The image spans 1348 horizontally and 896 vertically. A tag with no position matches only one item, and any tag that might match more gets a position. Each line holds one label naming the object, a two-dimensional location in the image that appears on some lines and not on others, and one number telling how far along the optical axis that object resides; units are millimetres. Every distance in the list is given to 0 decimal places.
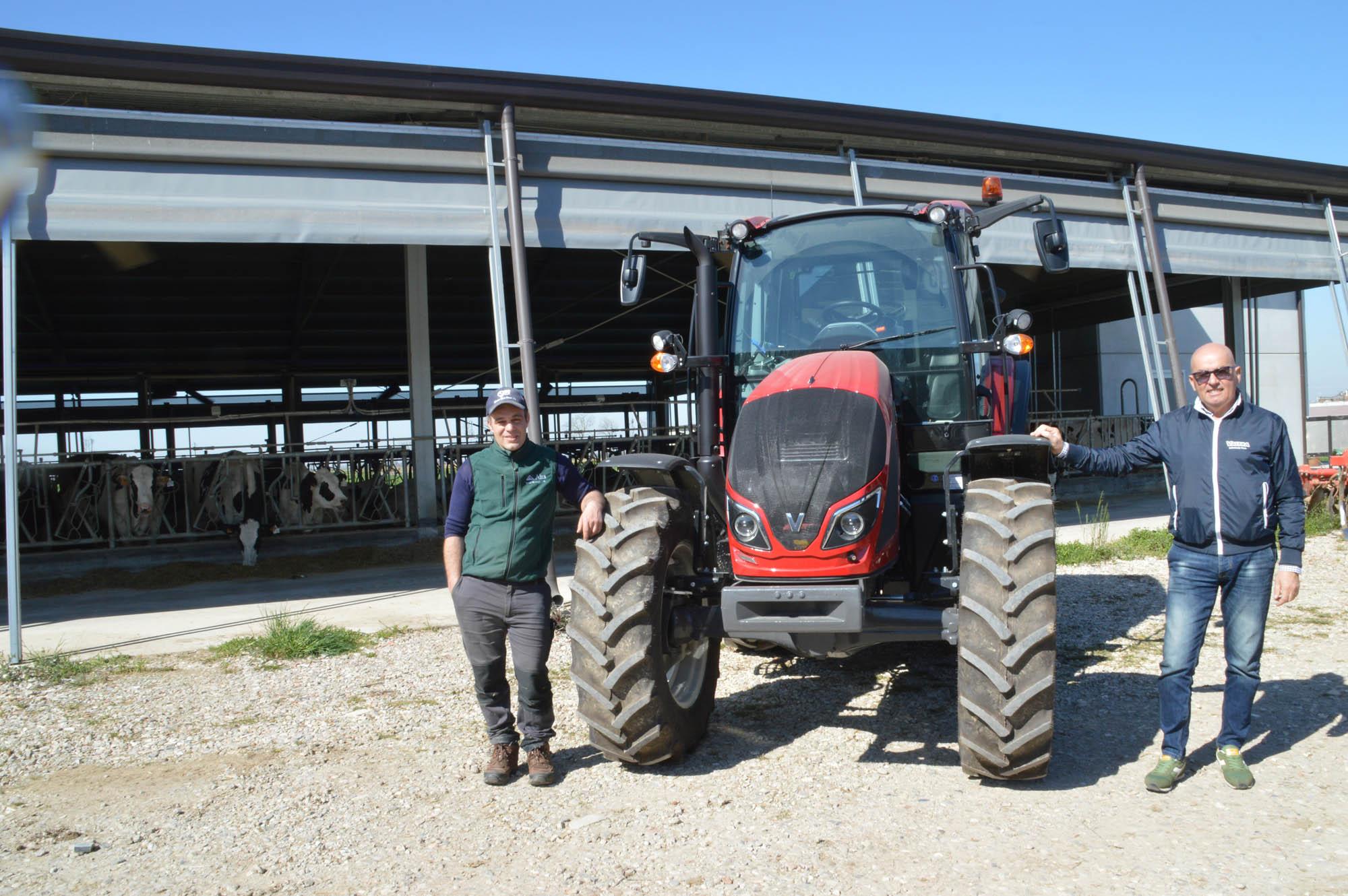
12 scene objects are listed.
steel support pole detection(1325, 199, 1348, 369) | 13602
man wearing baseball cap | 4438
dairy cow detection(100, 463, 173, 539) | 12406
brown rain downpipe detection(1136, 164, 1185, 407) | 11703
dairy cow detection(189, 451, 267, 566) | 12812
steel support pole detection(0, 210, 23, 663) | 6855
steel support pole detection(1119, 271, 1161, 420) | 11303
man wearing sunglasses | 4156
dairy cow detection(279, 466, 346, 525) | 13242
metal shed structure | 7934
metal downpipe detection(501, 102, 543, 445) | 8570
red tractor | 4055
